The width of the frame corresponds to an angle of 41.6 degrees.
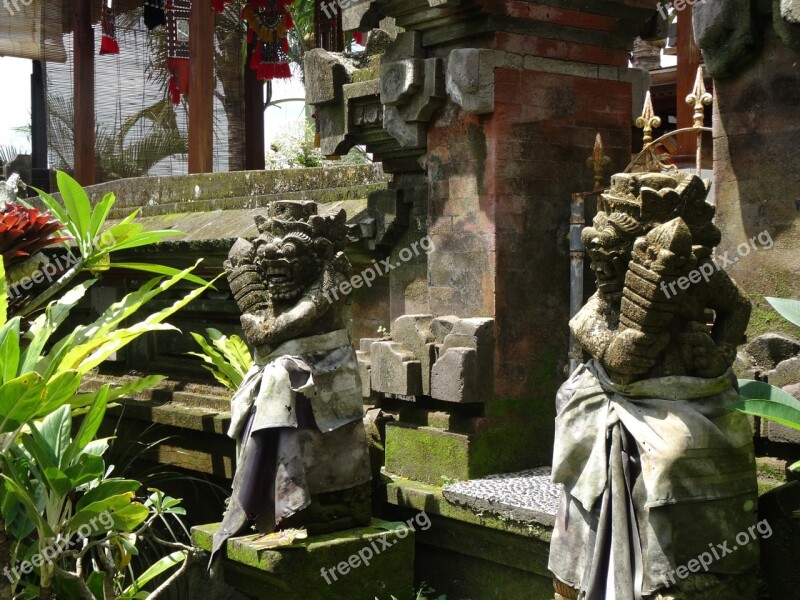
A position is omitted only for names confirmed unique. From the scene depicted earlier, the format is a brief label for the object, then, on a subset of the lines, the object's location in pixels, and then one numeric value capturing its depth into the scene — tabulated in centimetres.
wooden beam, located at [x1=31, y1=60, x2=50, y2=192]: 1633
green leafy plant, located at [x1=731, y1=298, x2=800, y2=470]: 373
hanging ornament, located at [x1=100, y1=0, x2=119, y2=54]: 1494
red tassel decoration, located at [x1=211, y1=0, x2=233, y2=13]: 1288
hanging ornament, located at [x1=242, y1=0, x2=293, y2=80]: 1367
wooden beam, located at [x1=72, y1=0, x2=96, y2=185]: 1395
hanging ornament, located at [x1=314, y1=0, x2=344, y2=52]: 1332
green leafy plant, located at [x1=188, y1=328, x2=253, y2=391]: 714
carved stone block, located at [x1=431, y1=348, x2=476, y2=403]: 573
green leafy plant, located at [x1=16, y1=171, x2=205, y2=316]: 595
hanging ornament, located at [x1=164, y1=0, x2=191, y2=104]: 1307
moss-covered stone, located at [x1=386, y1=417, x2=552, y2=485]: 578
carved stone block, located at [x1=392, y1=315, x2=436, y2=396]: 595
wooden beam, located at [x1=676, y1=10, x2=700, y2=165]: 1085
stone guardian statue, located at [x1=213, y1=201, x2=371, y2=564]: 517
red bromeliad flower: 581
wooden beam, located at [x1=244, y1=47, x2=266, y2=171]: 1498
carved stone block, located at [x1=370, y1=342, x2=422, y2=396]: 596
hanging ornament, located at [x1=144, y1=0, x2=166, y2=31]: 1367
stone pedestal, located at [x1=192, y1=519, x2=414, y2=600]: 505
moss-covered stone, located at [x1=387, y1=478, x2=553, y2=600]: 510
